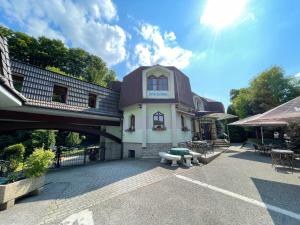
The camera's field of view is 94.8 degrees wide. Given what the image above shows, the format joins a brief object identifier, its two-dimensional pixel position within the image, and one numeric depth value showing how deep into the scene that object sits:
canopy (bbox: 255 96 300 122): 5.35
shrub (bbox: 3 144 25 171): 11.34
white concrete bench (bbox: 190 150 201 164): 8.81
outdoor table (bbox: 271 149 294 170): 7.54
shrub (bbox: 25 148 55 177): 4.61
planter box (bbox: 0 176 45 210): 3.79
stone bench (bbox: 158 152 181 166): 8.28
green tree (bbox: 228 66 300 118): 19.88
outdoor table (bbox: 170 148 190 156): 8.74
